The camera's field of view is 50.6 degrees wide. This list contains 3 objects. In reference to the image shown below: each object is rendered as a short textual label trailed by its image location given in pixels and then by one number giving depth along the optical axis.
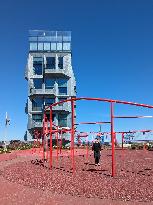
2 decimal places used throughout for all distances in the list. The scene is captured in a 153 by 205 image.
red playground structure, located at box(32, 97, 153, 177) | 7.07
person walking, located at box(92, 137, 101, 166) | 10.49
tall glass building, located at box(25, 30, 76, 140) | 30.69
